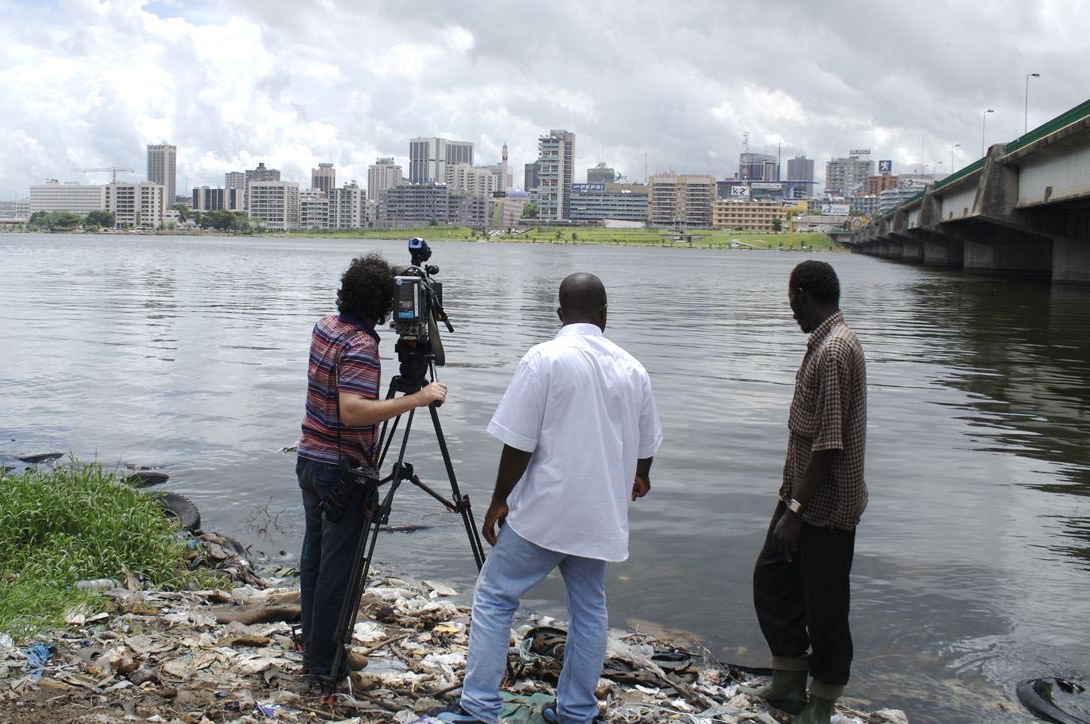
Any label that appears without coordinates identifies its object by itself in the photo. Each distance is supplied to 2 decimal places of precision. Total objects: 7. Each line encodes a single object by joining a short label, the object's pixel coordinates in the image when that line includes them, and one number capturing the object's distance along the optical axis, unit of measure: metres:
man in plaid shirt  5.42
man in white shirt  4.89
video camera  5.42
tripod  5.45
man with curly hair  5.38
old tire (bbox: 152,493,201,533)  9.41
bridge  39.19
